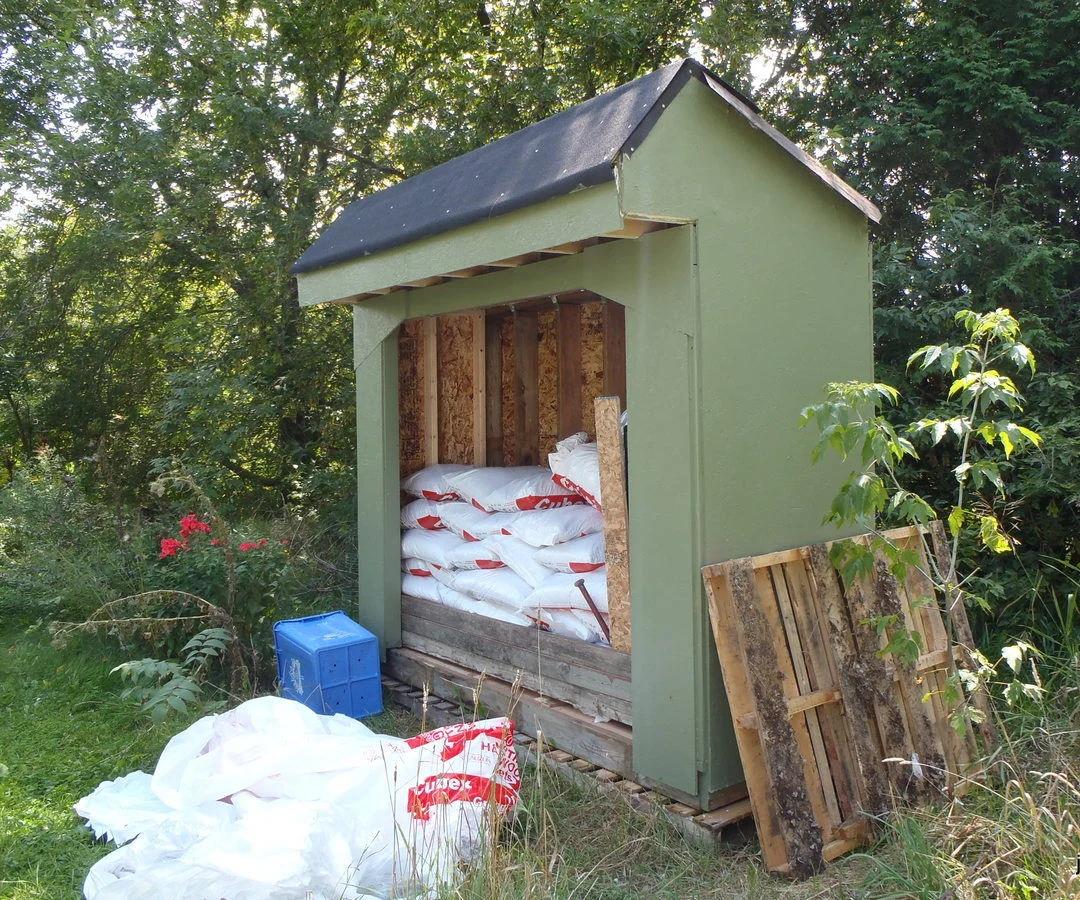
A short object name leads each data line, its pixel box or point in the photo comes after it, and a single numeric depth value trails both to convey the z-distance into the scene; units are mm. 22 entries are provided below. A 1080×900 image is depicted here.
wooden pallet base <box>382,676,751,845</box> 3262
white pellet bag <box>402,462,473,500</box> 5289
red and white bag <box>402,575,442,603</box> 5152
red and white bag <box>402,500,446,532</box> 5297
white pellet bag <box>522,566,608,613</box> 4000
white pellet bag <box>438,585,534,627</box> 4512
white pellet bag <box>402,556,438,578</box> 5285
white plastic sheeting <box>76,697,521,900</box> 2785
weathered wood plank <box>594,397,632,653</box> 3791
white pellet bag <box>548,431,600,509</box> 4195
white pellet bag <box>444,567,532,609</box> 4418
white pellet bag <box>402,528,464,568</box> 5012
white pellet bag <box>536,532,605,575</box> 4117
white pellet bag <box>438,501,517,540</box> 4750
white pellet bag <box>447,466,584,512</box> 4668
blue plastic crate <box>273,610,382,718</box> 4688
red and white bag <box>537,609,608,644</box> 4027
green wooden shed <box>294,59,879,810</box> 3314
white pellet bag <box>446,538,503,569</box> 4703
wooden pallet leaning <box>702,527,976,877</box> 3148
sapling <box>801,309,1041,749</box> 3023
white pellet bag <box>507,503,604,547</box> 4297
